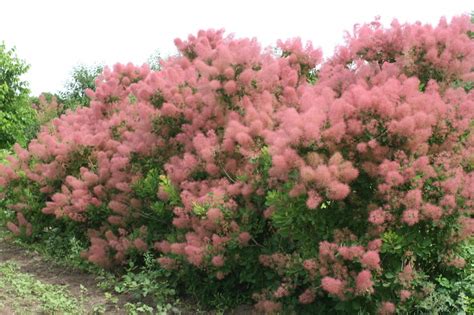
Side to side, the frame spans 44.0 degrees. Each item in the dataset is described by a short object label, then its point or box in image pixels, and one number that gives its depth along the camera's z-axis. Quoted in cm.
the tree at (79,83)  2892
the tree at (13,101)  2627
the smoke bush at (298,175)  467
